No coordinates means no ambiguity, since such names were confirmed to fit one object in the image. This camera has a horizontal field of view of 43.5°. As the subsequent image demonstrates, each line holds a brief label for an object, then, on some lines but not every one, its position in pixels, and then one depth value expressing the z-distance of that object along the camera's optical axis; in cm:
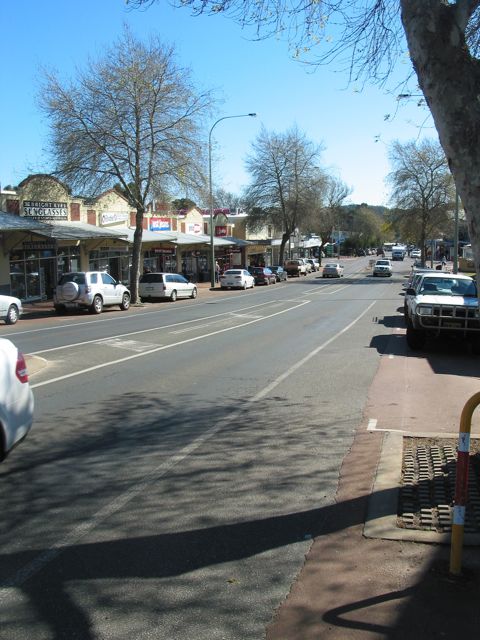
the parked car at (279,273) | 5400
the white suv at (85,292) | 2458
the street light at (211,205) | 3288
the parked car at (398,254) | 11275
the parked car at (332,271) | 5991
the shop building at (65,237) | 2734
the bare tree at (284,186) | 6281
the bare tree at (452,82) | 392
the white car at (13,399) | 546
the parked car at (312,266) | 7732
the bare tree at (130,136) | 2705
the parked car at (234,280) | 4259
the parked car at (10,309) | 2076
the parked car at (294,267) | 6400
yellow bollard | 352
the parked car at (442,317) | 1301
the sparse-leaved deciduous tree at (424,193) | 5641
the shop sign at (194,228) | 4856
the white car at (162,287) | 3247
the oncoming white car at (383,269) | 5925
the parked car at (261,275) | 4947
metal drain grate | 430
